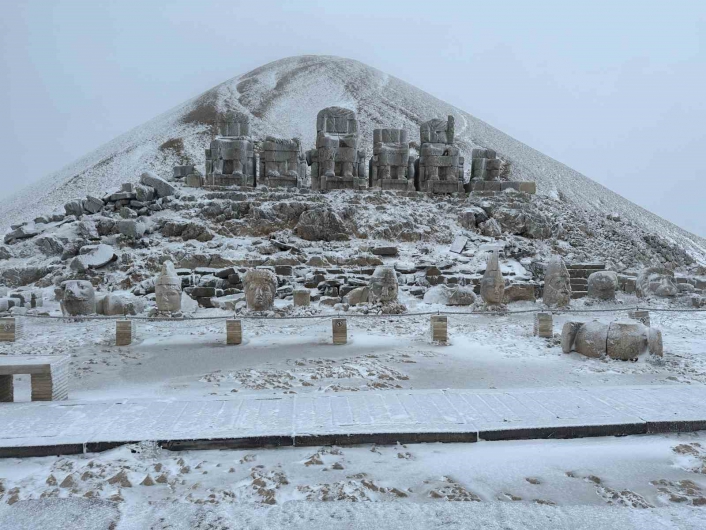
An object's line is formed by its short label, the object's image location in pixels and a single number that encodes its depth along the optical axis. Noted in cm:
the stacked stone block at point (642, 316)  995
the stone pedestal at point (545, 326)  981
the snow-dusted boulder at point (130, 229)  1722
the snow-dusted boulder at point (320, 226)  1836
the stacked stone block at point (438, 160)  2261
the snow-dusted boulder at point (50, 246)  1728
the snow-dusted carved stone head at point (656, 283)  1434
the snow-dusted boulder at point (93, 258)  1540
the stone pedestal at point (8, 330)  958
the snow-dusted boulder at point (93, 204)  1958
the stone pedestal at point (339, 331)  931
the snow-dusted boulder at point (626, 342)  803
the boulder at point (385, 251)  1706
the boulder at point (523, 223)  2002
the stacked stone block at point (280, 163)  2186
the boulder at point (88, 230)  1756
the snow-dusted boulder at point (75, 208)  1980
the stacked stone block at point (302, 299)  1286
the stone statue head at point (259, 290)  1182
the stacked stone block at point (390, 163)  2239
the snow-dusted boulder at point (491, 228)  1964
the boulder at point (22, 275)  1587
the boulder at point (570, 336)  860
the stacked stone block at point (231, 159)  2136
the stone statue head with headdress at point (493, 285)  1241
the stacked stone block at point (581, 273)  1545
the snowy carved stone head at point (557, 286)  1286
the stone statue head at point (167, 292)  1180
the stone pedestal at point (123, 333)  940
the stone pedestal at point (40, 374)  576
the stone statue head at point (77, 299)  1176
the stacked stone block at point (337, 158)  2195
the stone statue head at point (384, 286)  1212
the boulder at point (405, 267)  1585
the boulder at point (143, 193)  1962
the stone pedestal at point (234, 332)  942
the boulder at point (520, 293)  1387
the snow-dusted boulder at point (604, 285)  1355
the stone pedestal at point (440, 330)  939
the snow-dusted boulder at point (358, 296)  1310
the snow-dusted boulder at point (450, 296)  1341
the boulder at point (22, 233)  1834
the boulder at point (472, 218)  2014
